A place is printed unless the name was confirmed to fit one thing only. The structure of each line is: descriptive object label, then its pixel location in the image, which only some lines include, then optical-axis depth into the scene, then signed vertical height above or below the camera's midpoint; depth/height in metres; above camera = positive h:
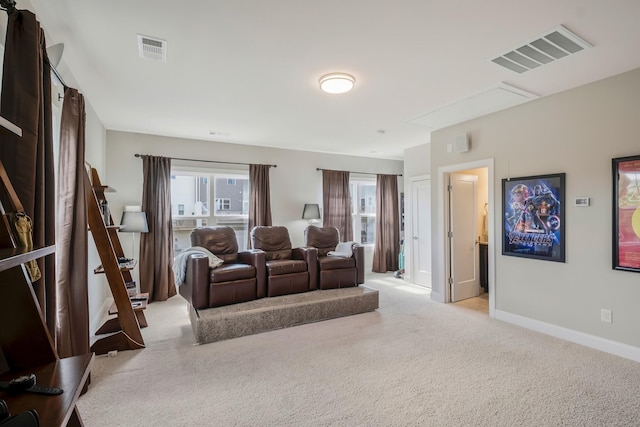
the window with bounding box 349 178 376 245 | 7.11 +0.07
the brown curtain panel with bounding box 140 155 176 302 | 4.82 -0.31
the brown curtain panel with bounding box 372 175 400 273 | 6.96 -0.33
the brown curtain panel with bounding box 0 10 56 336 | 1.41 +0.37
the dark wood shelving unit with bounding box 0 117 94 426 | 0.87 -0.40
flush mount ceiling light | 2.92 +1.21
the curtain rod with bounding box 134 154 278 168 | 5.16 +0.90
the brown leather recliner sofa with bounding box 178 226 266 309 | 3.49 -0.74
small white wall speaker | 4.20 +0.90
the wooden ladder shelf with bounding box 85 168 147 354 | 2.94 -0.70
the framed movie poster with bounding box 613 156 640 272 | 2.78 -0.03
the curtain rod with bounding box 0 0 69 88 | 1.47 +0.97
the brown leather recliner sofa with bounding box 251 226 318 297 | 3.96 -0.64
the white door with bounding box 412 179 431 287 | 5.56 -0.35
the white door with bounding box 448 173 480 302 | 4.73 -0.37
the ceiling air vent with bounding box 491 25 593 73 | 2.31 +1.25
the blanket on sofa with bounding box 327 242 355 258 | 4.58 -0.56
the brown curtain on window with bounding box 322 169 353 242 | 6.48 +0.22
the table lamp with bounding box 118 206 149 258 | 4.32 -0.09
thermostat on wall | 3.13 +0.09
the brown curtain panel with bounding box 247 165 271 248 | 5.66 +0.28
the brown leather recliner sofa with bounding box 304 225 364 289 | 4.31 -0.73
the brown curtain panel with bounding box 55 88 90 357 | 2.22 -0.14
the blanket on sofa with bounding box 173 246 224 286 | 3.78 -0.57
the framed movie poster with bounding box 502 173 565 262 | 3.35 -0.07
